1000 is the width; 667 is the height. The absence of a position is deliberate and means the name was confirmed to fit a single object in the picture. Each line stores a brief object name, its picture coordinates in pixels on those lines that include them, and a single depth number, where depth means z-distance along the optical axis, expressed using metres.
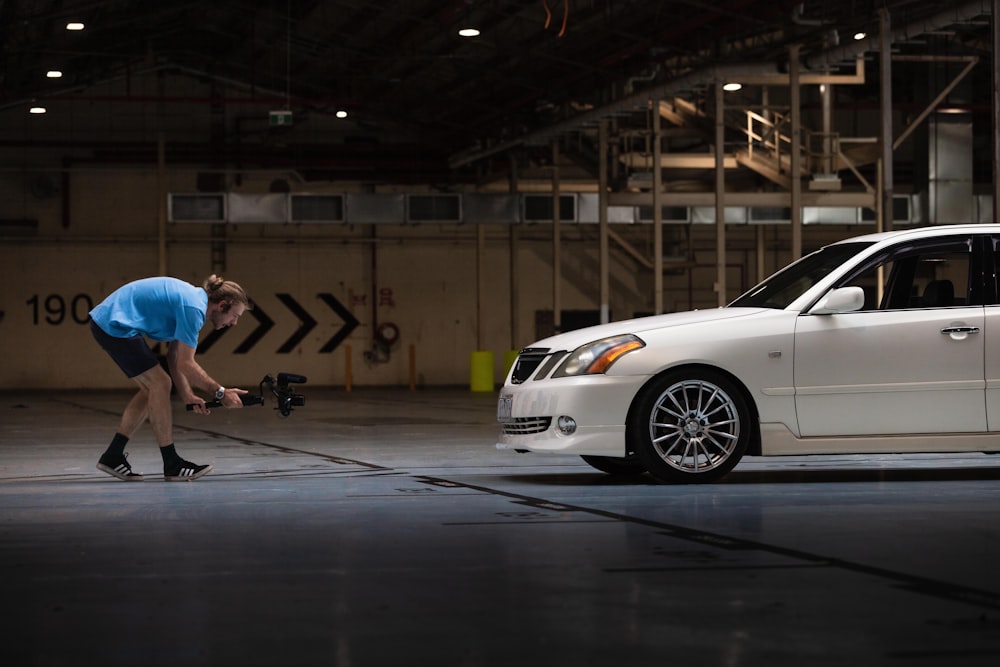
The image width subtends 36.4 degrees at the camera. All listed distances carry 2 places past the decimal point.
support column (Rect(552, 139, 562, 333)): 30.41
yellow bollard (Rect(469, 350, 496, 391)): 31.23
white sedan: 9.09
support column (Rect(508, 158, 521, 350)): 31.86
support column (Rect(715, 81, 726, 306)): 21.83
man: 9.42
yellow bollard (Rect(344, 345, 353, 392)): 33.03
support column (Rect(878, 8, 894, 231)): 16.77
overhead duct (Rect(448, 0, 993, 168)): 18.12
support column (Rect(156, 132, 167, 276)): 31.05
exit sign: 26.28
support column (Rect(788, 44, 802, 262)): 20.91
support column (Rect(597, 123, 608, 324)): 26.22
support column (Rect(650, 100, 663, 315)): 24.12
